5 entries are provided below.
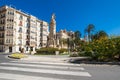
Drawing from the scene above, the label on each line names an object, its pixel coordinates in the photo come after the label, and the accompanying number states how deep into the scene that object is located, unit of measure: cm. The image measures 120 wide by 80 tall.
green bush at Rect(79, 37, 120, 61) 848
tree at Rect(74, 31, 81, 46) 4270
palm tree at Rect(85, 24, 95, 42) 4002
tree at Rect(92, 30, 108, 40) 3590
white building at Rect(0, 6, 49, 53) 3339
